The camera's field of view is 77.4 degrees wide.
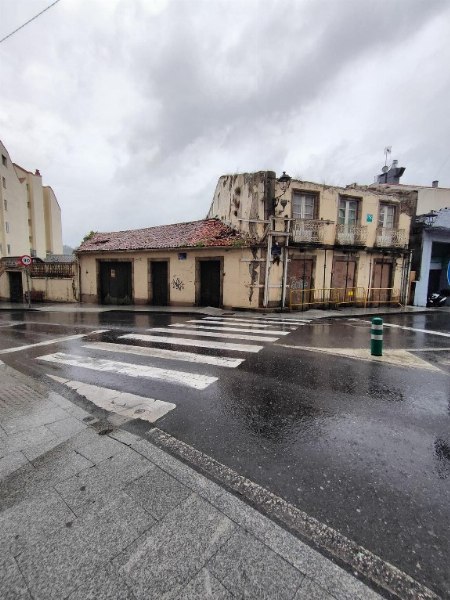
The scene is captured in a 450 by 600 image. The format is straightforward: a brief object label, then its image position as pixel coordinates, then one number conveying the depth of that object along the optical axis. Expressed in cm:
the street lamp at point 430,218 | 1717
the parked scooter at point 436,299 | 1839
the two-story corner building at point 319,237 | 1425
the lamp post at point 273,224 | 1399
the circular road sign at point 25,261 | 1710
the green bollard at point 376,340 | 677
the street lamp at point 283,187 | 1404
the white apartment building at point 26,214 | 3100
